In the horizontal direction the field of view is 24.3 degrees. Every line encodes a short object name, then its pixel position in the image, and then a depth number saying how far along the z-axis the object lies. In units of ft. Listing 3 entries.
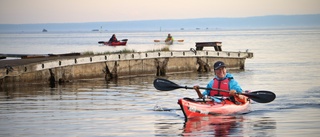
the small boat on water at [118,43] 323.84
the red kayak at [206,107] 75.00
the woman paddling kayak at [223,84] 78.18
